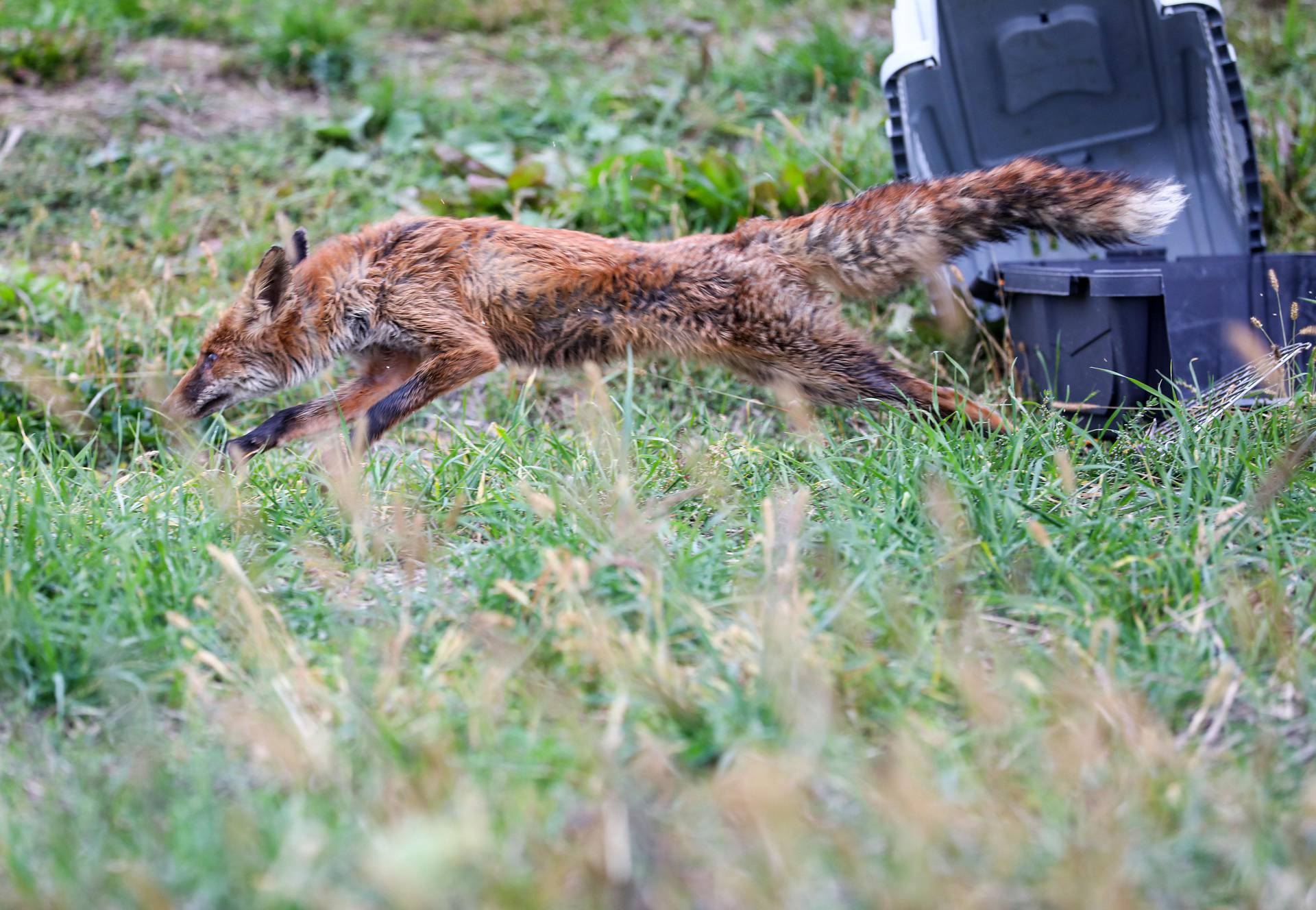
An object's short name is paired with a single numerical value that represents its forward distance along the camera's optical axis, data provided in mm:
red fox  8898
